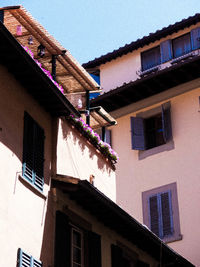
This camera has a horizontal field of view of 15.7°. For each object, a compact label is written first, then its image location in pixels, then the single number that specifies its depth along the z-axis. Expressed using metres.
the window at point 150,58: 26.20
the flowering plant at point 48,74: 14.88
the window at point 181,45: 25.47
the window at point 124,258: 16.19
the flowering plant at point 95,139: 16.20
